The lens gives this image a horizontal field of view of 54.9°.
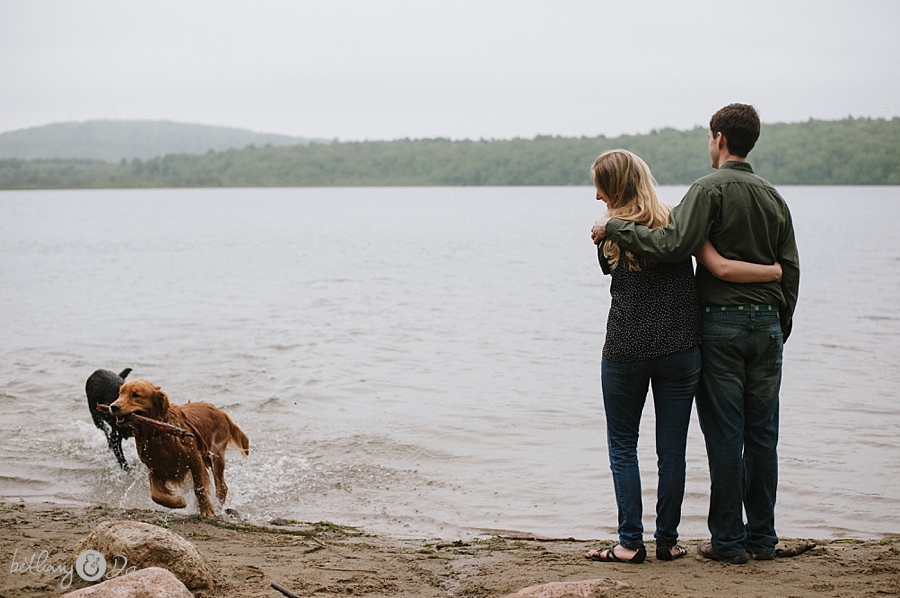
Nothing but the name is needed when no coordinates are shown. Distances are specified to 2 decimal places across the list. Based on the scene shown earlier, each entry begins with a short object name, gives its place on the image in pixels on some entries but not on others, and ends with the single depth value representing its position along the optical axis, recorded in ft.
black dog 28.17
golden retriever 21.24
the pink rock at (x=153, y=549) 15.20
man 15.08
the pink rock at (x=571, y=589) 13.55
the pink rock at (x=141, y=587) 13.23
